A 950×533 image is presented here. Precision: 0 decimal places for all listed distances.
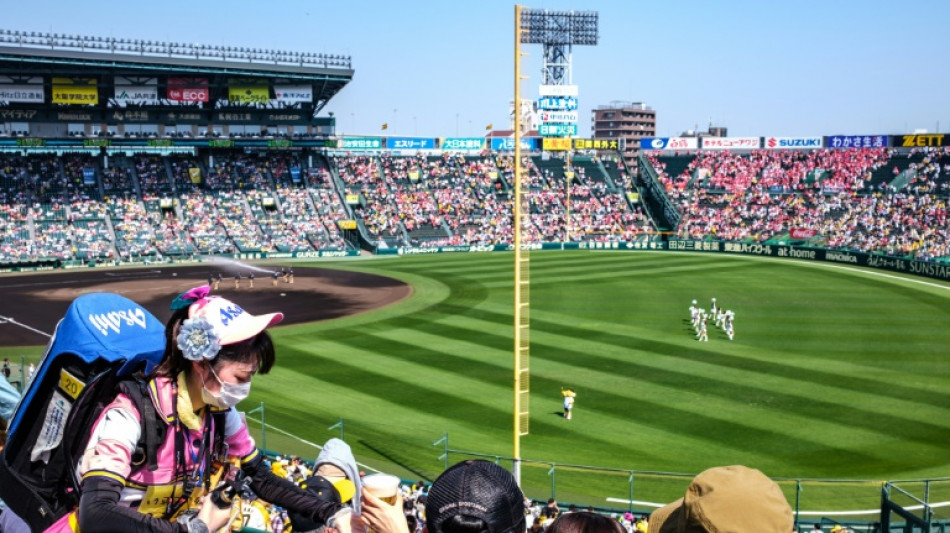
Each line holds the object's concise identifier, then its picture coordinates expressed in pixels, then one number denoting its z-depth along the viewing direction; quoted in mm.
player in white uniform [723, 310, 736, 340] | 35056
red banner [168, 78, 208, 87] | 70312
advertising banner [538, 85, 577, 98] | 80781
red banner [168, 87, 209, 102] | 70750
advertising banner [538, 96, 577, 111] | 80875
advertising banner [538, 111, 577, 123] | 80750
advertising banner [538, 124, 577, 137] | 81000
